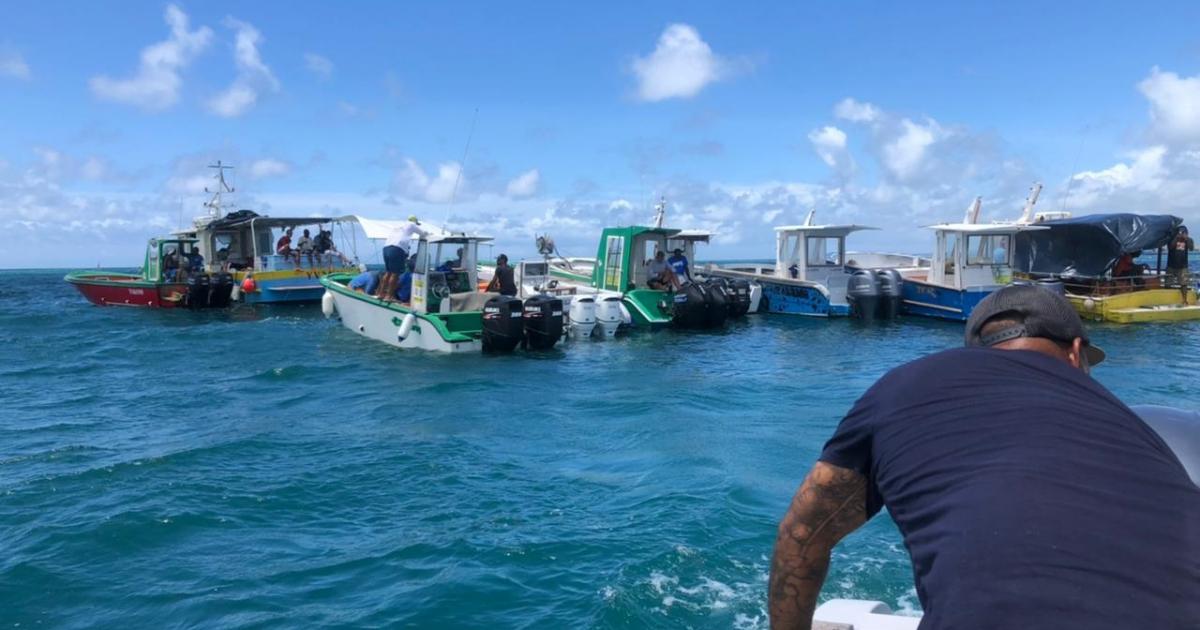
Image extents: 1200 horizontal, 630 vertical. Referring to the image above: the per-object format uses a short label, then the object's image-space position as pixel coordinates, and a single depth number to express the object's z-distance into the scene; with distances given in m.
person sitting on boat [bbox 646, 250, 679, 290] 21.36
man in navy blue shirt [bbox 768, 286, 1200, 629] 1.52
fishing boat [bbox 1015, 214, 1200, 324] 20.64
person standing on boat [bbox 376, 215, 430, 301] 16.70
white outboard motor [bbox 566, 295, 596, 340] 18.12
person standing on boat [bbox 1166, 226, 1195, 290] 21.64
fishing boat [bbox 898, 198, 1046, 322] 21.86
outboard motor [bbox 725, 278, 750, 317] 22.70
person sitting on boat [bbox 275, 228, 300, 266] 28.03
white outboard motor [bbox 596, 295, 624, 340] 18.42
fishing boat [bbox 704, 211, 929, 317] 23.50
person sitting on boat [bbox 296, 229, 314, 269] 28.22
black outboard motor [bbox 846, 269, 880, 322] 22.38
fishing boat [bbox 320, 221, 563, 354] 15.64
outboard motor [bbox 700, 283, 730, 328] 20.41
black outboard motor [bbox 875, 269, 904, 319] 22.45
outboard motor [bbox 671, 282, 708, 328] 20.25
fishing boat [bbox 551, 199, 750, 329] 20.41
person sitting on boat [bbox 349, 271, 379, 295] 17.95
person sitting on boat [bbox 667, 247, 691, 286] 21.78
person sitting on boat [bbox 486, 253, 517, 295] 17.48
